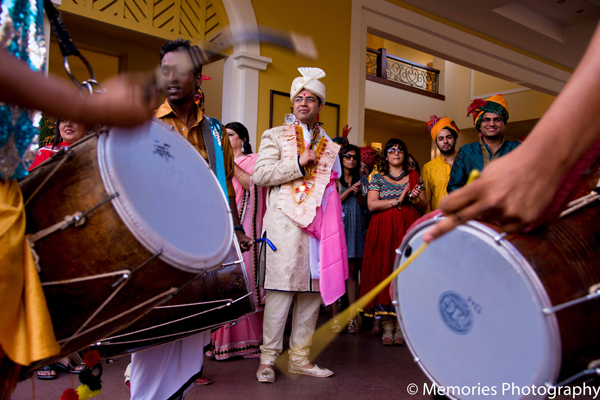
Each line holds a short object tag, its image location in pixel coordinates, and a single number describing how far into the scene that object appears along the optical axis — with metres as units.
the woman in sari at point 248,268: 3.35
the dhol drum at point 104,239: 1.07
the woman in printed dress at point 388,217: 4.05
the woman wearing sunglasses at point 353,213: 4.54
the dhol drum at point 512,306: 1.00
